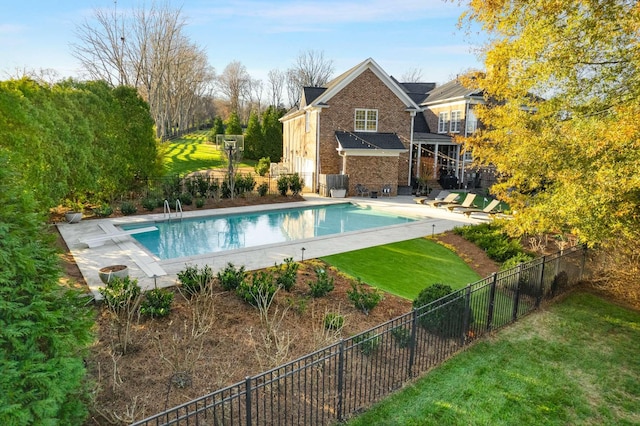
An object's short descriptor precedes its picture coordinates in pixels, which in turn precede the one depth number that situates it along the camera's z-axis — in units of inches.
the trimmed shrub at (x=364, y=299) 324.1
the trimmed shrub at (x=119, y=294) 282.5
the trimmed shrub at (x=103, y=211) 682.8
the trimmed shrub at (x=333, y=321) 278.4
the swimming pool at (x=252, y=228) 573.0
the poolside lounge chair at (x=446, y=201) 882.1
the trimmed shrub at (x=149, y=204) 743.0
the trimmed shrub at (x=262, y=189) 901.2
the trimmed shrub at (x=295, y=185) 949.2
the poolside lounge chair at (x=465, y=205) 814.5
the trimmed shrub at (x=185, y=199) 791.1
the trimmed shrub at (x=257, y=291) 312.3
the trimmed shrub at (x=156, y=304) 289.4
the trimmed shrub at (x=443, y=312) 264.5
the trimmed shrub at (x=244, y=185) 897.5
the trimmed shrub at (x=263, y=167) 1365.7
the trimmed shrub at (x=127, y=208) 707.4
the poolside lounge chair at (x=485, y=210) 765.7
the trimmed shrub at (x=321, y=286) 343.3
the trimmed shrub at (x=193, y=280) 324.2
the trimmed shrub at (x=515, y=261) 394.6
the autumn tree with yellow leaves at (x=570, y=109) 281.6
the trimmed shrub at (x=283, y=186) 931.3
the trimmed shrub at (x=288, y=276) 350.9
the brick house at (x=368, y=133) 1011.3
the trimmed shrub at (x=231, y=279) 341.7
